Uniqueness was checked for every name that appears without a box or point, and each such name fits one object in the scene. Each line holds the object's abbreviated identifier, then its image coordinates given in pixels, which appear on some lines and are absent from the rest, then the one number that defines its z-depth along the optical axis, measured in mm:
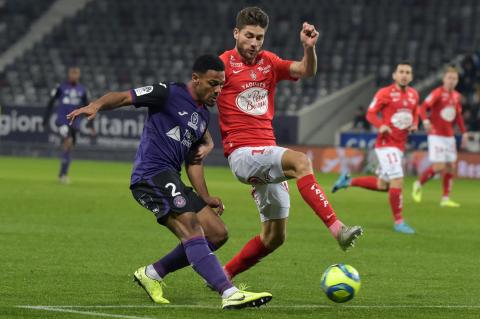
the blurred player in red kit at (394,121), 29906
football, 15016
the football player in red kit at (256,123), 16562
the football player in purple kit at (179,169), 14914
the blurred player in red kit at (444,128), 38375
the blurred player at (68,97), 46094
